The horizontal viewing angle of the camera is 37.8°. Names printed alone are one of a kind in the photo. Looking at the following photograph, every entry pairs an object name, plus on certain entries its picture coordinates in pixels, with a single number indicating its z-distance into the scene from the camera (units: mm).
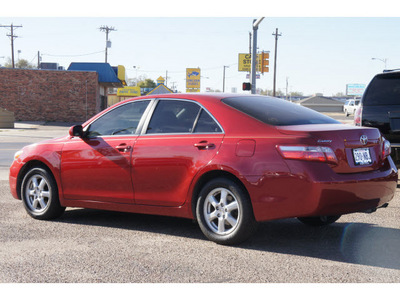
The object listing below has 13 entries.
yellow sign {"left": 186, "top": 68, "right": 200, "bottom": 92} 101188
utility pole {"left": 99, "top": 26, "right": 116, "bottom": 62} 83375
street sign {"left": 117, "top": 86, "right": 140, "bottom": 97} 101562
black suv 9055
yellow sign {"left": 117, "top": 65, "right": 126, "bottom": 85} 54950
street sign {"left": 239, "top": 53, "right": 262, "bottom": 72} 64688
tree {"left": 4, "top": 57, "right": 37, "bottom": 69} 119219
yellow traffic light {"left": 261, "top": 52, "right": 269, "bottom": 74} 39875
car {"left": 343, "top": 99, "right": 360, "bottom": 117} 65156
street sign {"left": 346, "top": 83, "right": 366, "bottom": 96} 165750
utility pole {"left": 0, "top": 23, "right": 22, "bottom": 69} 83062
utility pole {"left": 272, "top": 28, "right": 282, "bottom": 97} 79425
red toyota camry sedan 5371
